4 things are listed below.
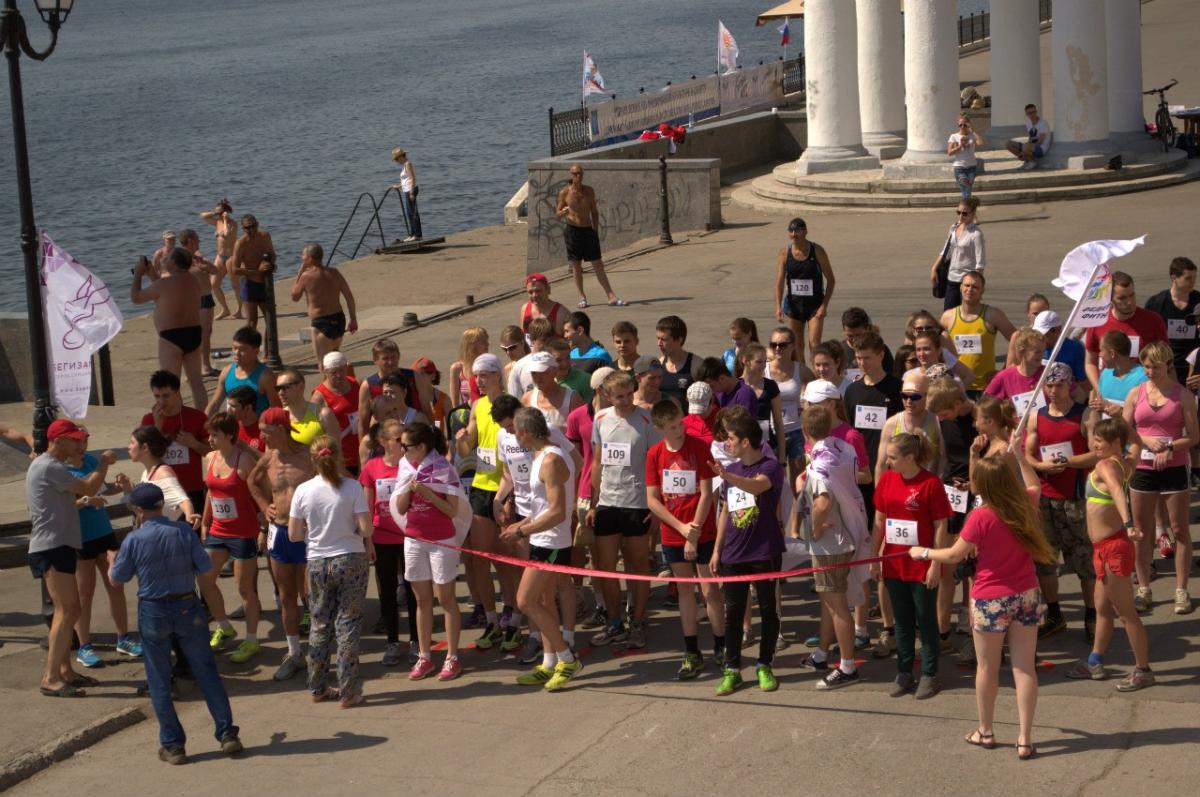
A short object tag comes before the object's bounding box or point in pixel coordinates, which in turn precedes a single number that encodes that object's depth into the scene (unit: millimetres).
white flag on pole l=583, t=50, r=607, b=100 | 38125
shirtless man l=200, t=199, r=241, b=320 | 23953
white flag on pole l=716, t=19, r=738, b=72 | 42344
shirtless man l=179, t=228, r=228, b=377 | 18328
